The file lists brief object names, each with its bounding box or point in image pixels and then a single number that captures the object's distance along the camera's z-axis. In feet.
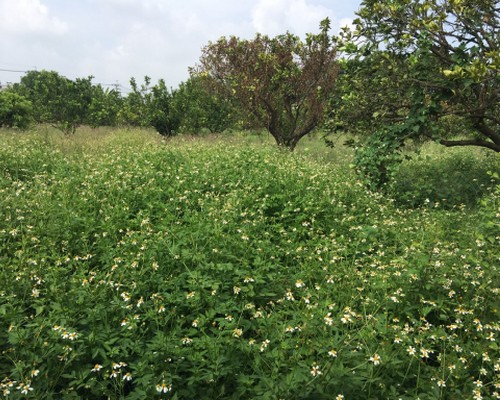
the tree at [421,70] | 20.61
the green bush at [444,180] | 22.04
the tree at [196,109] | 55.93
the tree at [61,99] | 62.59
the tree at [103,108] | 65.16
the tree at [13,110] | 54.70
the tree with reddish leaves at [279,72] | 35.37
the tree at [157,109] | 56.29
